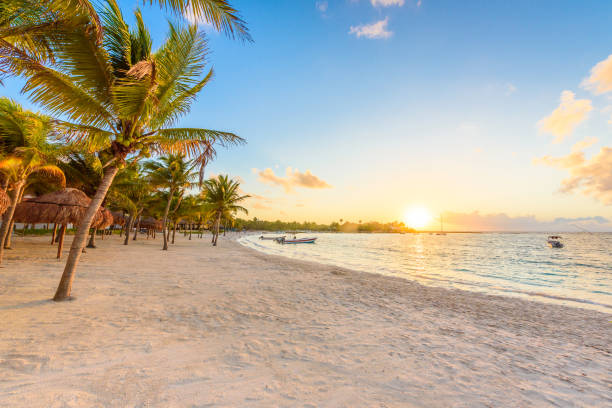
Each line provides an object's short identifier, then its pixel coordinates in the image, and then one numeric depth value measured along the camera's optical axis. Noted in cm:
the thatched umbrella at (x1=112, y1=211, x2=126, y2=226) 2292
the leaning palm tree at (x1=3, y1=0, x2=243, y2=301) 465
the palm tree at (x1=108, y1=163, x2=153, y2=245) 1522
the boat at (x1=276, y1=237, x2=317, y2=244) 4025
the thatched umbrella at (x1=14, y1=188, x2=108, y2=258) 1000
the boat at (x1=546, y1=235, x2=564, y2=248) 3941
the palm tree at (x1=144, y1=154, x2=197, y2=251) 1822
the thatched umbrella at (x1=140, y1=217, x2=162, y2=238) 3262
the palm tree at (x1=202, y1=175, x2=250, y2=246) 2644
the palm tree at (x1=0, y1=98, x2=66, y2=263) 762
